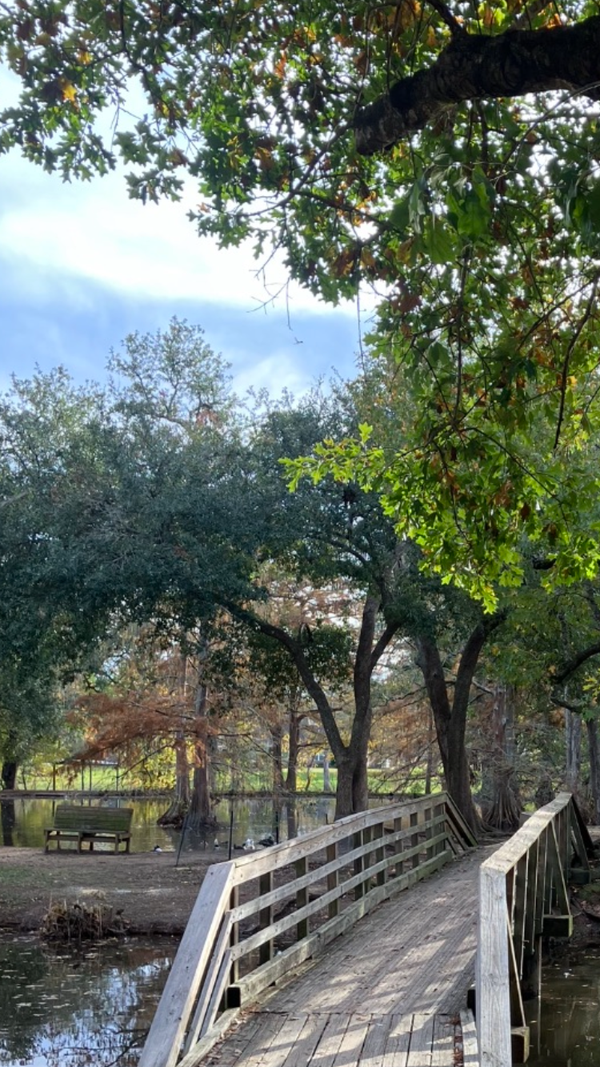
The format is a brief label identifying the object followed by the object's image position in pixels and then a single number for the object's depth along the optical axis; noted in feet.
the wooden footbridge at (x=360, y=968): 17.48
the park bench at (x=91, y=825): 85.10
